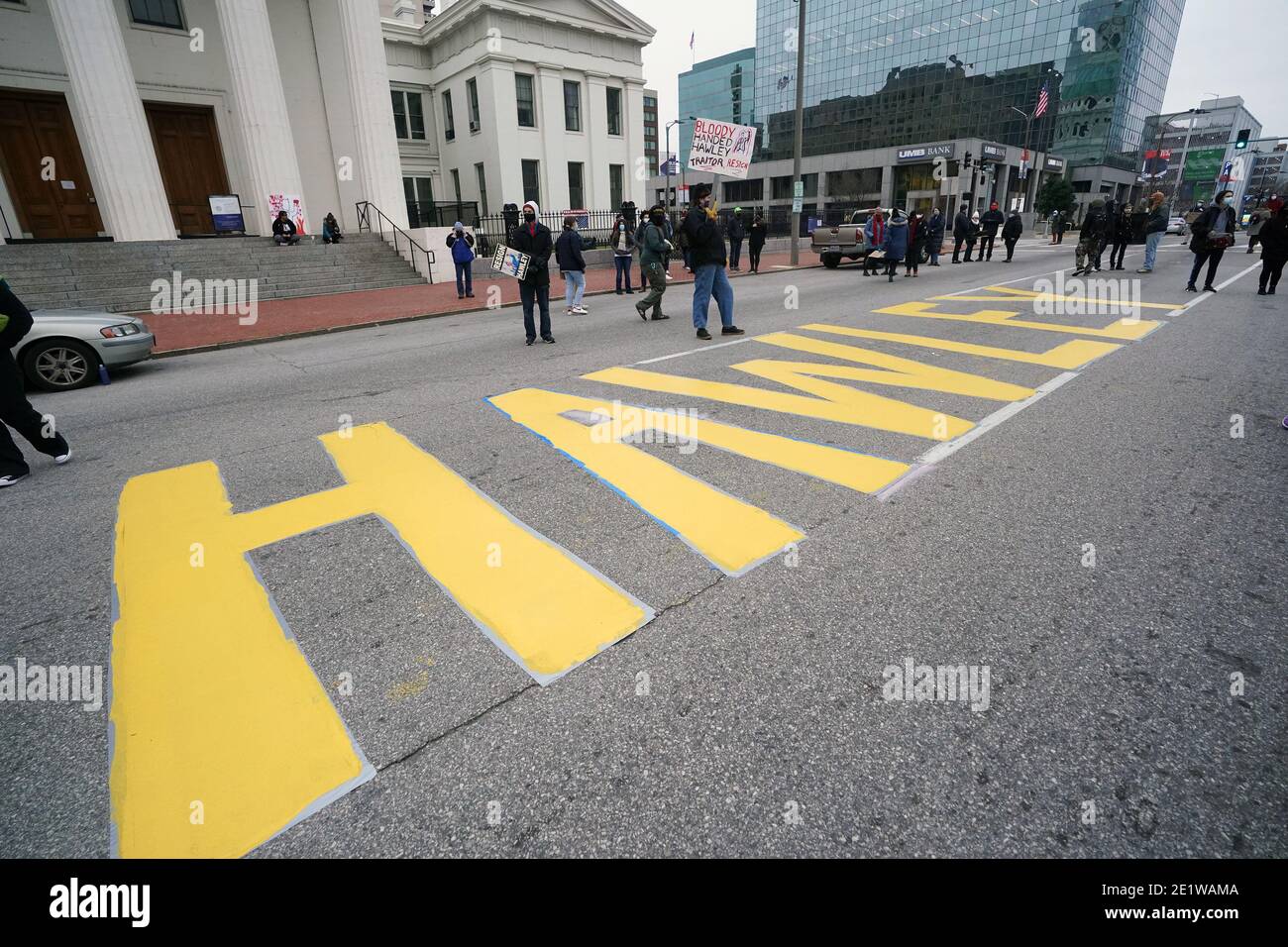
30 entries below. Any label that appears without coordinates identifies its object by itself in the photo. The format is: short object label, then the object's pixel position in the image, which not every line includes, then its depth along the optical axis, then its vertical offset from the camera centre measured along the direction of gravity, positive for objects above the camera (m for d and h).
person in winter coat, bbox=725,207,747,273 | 21.52 +0.27
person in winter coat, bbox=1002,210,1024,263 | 22.31 +0.11
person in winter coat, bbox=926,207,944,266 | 21.41 +0.14
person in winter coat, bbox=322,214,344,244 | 20.38 +0.73
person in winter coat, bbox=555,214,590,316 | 13.61 -0.36
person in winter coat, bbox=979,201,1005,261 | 23.00 +0.30
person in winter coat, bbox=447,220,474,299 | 16.16 -0.16
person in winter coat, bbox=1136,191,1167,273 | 16.02 +0.11
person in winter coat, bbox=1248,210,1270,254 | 24.58 +0.16
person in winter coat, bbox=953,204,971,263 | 22.36 +0.24
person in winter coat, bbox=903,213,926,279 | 18.39 -0.14
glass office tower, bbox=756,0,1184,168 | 68.94 +18.45
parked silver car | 7.88 -1.06
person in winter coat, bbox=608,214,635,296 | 16.80 +0.02
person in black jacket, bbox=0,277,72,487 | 4.84 -1.10
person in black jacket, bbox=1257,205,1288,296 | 11.42 -0.38
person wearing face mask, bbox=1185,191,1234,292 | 12.91 -0.10
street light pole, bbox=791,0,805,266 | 22.11 +4.15
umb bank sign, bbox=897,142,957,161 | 54.09 +7.20
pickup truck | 21.48 -0.14
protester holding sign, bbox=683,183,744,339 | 9.15 -0.22
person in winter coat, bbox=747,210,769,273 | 21.30 +0.12
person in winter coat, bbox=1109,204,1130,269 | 17.36 +0.02
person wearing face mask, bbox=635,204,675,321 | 11.16 -0.22
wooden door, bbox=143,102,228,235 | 20.22 +3.08
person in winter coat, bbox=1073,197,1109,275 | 16.31 -0.06
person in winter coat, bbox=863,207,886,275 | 18.36 +0.06
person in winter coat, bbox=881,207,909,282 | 16.86 -0.11
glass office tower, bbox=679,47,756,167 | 96.12 +24.72
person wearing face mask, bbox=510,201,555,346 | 9.49 -0.19
